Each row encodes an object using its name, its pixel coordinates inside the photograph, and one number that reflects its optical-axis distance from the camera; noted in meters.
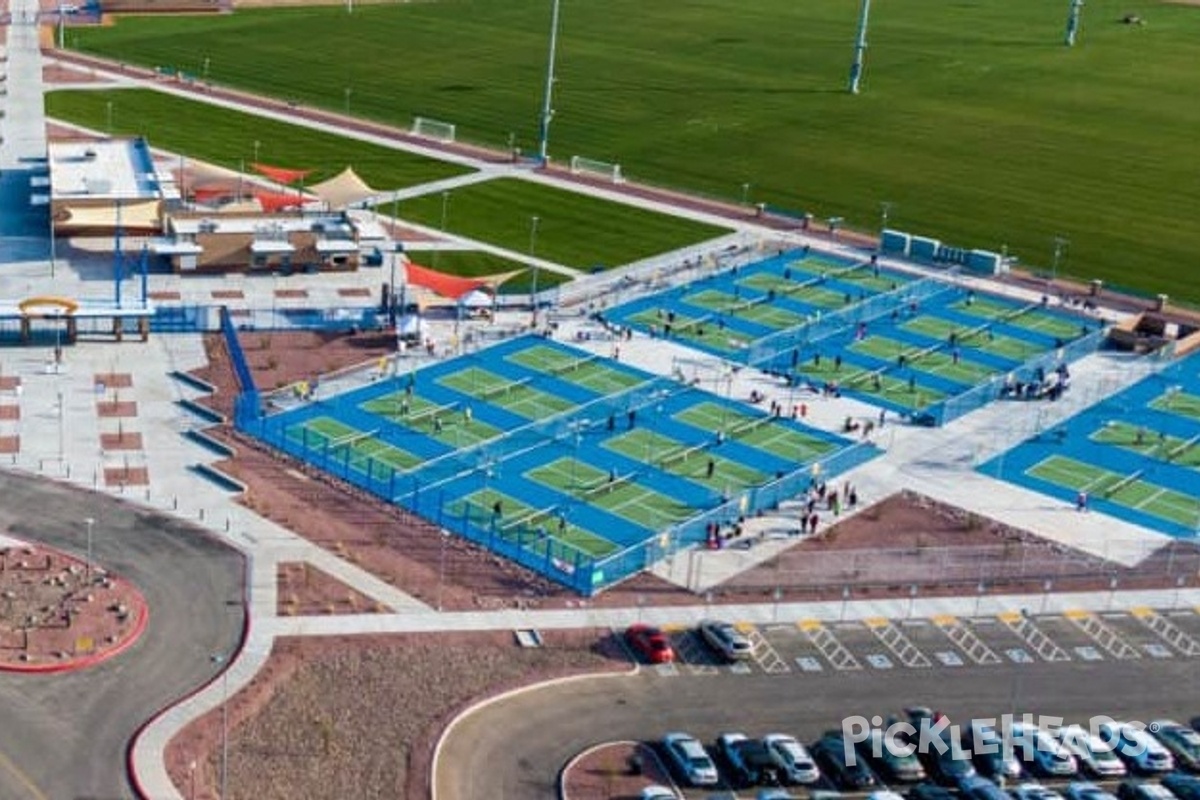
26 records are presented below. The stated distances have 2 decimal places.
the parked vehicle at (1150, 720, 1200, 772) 66.50
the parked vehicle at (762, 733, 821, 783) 63.25
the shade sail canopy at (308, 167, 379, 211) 126.19
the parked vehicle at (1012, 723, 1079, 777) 65.12
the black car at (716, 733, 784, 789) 63.28
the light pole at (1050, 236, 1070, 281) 128.62
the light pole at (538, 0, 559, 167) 152.00
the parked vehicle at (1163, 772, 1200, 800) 63.53
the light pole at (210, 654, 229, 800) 61.27
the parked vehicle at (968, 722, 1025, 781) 64.62
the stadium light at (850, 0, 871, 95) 186.88
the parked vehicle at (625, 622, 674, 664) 71.75
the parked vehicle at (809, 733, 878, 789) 63.28
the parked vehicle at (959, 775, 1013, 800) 61.62
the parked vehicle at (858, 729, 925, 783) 63.88
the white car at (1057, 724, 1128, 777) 65.31
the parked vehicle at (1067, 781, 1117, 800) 62.53
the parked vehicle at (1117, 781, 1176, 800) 63.03
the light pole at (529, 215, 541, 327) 112.62
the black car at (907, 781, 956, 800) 61.66
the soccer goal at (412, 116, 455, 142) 159.12
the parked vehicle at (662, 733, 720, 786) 62.88
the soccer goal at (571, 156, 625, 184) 149.12
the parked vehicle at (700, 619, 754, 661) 72.00
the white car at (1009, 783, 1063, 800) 61.78
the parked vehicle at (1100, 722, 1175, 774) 65.81
